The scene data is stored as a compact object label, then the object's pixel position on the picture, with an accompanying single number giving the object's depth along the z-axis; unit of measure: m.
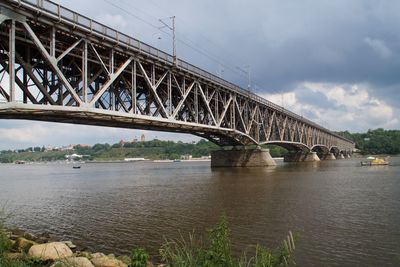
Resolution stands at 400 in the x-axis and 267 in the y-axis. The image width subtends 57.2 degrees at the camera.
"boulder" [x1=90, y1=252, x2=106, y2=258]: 12.66
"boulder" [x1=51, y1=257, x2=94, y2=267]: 9.63
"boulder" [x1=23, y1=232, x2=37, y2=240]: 16.65
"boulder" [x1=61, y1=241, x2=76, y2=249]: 15.97
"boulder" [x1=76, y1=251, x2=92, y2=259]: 12.57
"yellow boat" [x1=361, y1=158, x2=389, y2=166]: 102.59
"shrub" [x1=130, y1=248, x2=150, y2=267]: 8.59
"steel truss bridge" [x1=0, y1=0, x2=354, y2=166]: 30.28
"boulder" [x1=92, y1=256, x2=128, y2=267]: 11.69
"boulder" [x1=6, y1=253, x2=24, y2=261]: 11.04
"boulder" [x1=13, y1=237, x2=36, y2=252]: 13.44
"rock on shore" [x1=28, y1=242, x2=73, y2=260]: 12.03
